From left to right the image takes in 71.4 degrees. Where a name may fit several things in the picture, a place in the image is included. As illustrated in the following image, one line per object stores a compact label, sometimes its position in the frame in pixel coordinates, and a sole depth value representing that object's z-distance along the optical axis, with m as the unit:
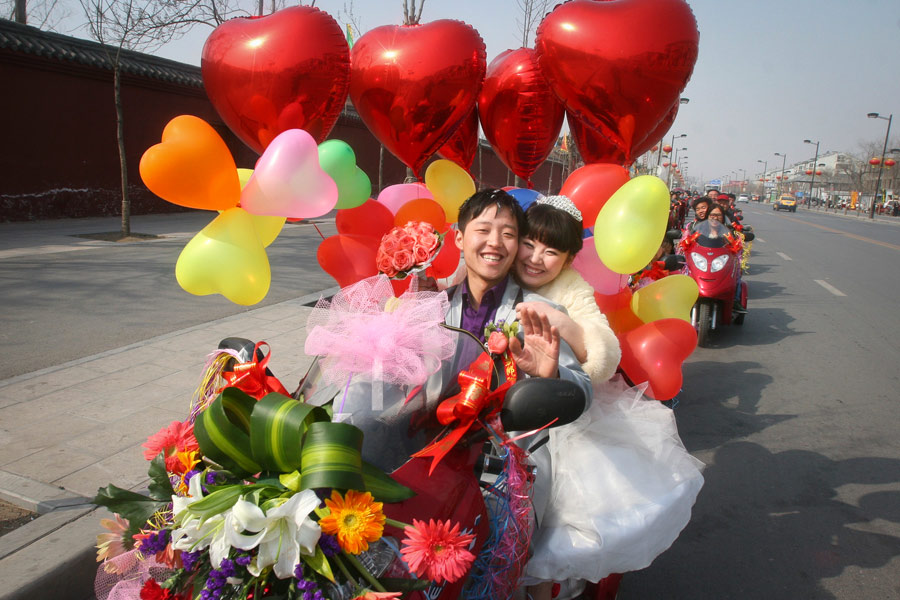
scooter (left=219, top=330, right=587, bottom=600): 1.52
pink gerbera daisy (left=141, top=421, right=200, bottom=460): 1.58
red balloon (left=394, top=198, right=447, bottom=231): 2.91
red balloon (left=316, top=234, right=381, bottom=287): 2.67
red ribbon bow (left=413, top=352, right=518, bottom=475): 1.53
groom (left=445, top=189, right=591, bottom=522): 2.13
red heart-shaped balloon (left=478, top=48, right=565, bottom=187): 3.22
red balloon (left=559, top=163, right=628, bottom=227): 2.94
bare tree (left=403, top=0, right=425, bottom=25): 8.75
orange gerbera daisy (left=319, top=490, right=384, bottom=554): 1.22
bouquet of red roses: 2.16
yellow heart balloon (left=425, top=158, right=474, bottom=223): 3.23
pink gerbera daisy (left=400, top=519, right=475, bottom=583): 1.29
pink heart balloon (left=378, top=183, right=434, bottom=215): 3.11
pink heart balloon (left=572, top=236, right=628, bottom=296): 2.90
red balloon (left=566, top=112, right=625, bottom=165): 3.36
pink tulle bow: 1.56
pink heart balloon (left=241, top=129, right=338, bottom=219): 1.98
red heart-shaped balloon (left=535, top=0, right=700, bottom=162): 2.59
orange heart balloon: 1.95
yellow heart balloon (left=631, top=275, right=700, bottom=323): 3.15
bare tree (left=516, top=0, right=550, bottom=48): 14.47
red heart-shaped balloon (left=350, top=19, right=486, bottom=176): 2.82
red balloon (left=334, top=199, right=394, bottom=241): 2.78
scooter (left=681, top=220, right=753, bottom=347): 6.94
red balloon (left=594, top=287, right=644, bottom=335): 3.22
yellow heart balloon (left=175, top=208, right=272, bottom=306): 2.04
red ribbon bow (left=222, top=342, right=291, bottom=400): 1.75
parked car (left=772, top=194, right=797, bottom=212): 51.19
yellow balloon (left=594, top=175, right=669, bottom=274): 2.38
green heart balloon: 2.32
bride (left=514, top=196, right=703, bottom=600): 2.06
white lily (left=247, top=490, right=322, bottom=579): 1.20
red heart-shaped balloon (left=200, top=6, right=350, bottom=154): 2.53
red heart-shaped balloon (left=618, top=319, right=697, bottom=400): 2.80
